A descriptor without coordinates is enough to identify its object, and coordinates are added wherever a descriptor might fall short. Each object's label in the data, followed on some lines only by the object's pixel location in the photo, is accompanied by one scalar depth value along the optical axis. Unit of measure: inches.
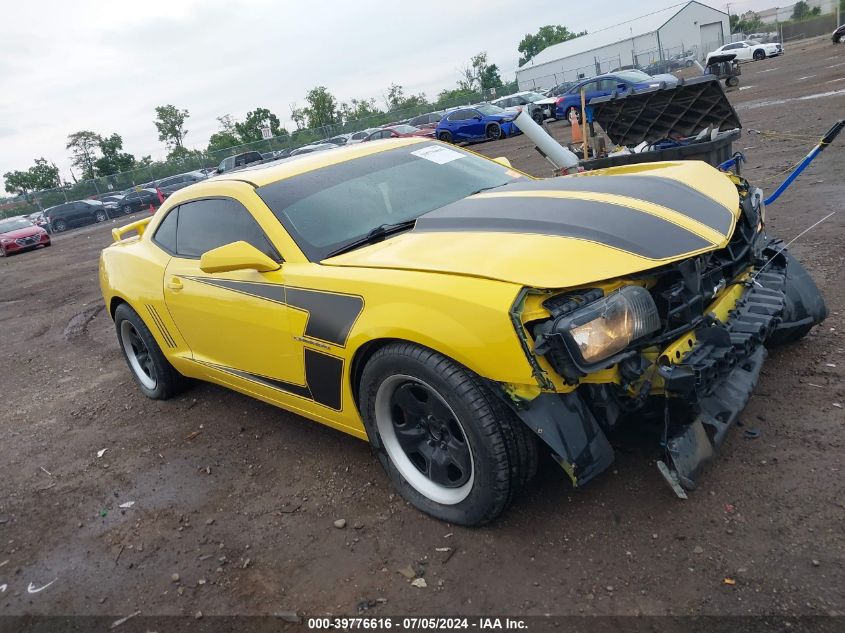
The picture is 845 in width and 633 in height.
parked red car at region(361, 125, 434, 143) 1026.2
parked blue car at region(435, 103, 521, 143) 921.7
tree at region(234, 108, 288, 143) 2130.4
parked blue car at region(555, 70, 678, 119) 890.7
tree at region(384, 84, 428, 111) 2837.1
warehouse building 2377.0
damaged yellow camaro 87.7
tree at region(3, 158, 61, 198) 2314.2
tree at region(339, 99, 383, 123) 2547.7
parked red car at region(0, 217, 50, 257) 779.3
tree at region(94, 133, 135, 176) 2213.3
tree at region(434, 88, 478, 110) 1902.1
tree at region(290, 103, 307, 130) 2497.5
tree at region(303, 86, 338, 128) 2201.0
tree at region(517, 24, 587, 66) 4067.4
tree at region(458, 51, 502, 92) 3198.8
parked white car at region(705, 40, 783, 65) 1528.1
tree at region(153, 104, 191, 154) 2534.4
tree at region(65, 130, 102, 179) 2306.8
